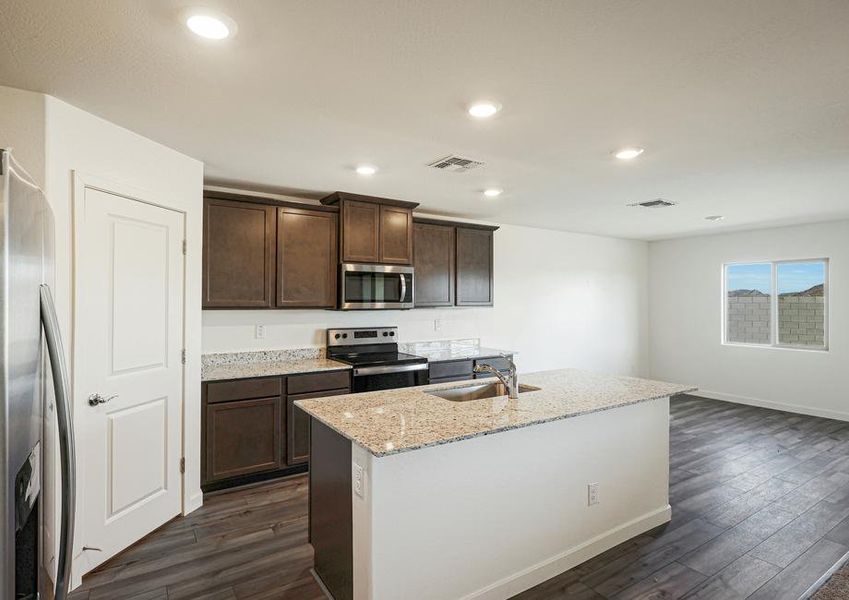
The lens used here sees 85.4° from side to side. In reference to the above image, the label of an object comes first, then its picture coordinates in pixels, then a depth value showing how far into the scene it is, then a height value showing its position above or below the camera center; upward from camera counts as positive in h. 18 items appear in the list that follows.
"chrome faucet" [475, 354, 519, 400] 2.56 -0.45
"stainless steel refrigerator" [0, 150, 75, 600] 0.87 -0.19
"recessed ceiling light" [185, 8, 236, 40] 1.60 +1.00
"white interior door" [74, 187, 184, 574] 2.42 -0.39
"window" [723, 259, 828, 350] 5.84 -0.01
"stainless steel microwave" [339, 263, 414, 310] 4.20 +0.13
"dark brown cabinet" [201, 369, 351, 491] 3.38 -0.97
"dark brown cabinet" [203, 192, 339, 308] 3.61 +0.40
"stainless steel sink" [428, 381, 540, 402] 2.89 -0.58
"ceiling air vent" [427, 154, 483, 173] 3.23 +1.00
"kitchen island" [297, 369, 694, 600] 1.92 -0.90
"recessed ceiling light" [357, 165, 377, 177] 3.42 +0.99
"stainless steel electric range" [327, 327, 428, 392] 4.03 -0.54
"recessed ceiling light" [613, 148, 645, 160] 3.01 +0.99
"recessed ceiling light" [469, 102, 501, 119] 2.32 +0.99
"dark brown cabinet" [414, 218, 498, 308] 4.84 +0.42
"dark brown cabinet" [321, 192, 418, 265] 4.17 +0.68
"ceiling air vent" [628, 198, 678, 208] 4.54 +0.99
